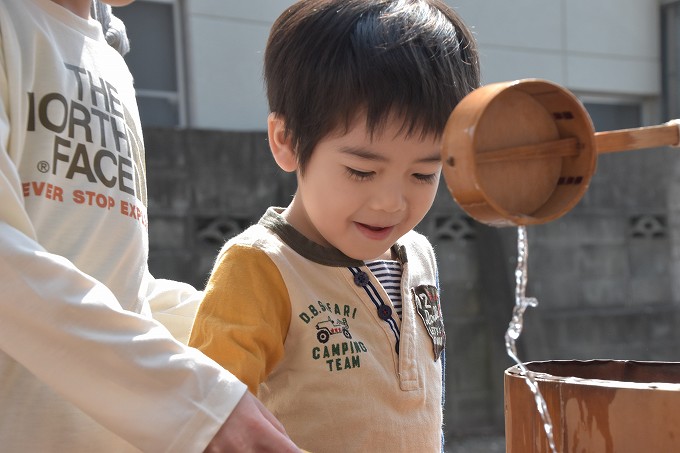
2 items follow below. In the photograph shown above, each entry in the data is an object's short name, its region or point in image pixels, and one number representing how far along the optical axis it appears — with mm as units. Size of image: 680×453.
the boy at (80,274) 1110
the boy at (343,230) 1241
